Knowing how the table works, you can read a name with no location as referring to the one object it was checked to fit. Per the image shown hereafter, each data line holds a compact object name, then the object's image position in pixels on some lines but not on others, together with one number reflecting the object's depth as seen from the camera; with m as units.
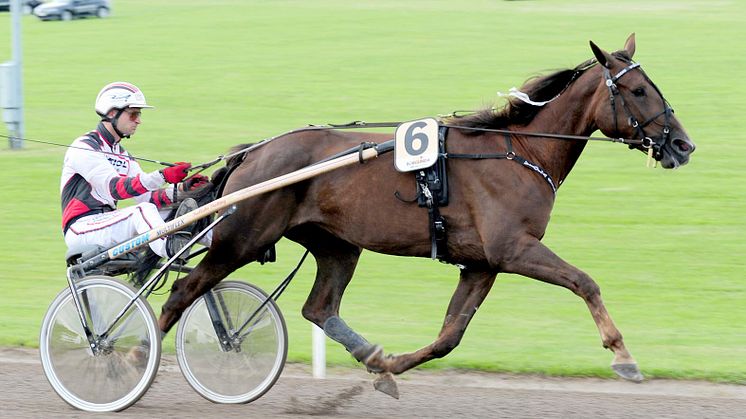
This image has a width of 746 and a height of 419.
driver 11.90
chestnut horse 11.08
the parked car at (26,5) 74.00
